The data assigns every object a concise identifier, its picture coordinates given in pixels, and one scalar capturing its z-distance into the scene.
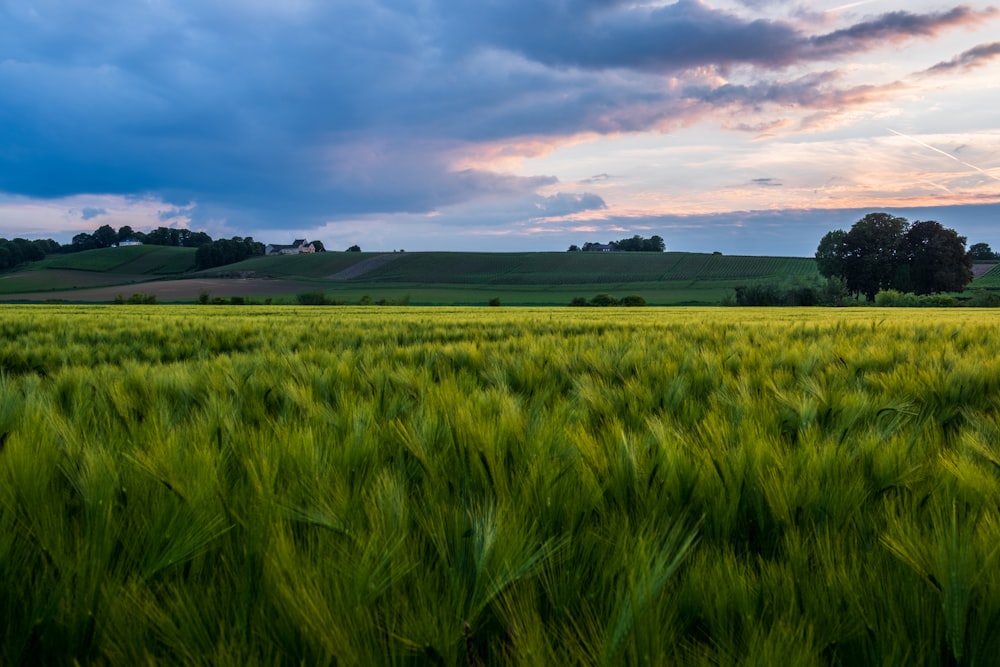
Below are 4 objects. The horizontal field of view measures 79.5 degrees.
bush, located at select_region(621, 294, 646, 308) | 62.11
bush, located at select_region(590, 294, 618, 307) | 61.56
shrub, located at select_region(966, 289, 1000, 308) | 53.84
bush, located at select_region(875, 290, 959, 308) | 54.97
